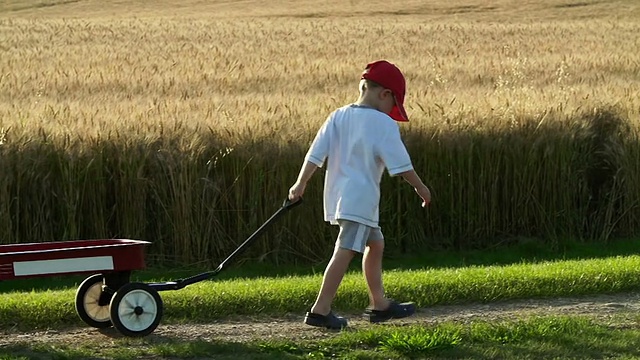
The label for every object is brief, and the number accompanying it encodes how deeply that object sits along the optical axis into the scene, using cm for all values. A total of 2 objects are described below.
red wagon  1257
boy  1302
